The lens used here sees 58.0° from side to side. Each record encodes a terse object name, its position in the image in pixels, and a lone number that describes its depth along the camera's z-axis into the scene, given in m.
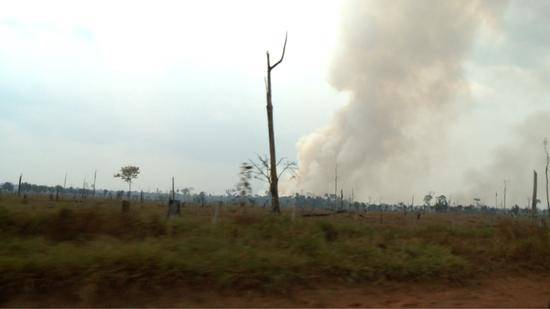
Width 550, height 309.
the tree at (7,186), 102.14
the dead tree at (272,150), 23.14
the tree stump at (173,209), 15.88
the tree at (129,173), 82.06
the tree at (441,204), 115.06
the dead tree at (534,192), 33.59
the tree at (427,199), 121.99
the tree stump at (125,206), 12.53
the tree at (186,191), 106.49
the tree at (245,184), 30.58
